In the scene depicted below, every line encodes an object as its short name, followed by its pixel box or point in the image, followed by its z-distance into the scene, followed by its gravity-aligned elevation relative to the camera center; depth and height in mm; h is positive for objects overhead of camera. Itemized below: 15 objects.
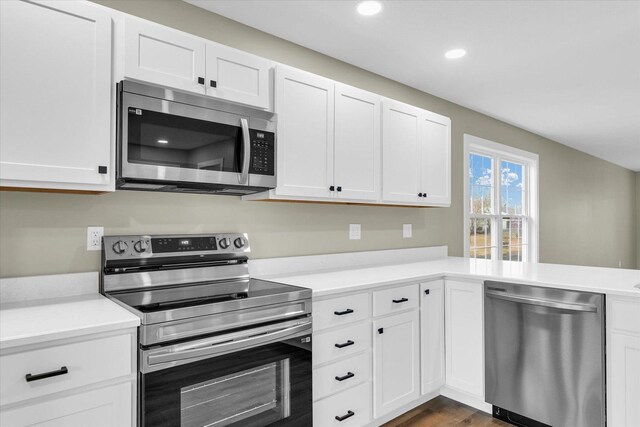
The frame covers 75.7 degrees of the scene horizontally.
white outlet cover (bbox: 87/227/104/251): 2000 -103
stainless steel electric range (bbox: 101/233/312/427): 1541 -491
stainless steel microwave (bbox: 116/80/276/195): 1809 +360
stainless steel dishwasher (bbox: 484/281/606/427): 2219 -796
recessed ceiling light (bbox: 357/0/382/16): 2361 +1232
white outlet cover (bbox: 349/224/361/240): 3228 -113
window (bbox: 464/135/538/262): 4652 +205
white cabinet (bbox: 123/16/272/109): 1854 +756
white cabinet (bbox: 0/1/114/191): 1532 +479
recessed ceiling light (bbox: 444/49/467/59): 3023 +1225
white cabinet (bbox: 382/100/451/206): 3039 +490
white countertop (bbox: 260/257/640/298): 2225 -370
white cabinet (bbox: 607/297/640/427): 2094 -744
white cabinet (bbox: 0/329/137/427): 1282 -550
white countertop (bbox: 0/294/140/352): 1311 -369
